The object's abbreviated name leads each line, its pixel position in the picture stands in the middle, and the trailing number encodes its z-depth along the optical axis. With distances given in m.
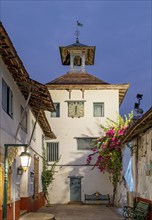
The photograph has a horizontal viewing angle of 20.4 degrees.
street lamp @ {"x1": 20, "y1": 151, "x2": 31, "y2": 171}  9.12
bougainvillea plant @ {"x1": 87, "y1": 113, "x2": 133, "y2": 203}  24.36
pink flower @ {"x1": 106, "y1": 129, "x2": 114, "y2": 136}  24.81
